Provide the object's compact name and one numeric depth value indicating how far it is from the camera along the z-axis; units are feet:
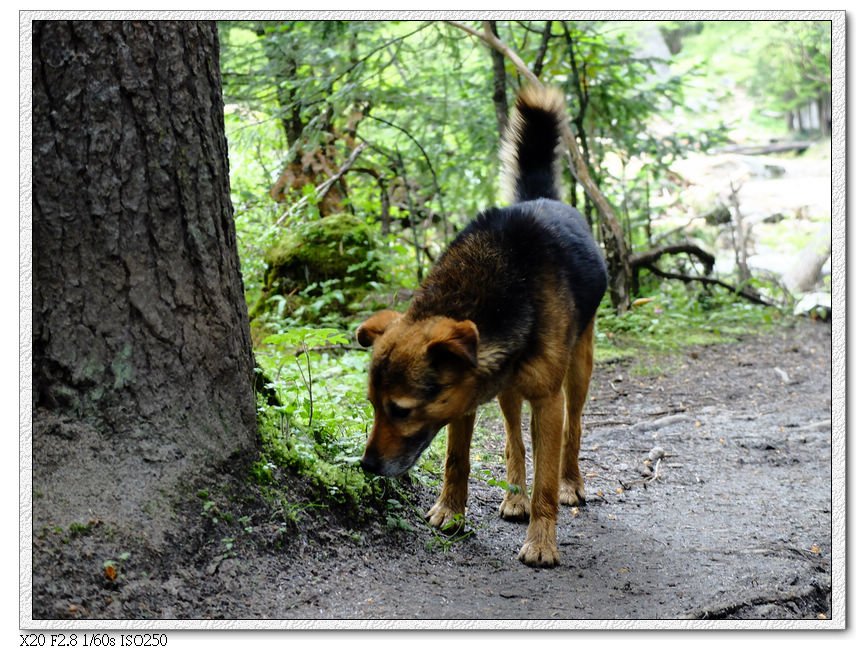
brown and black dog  11.84
